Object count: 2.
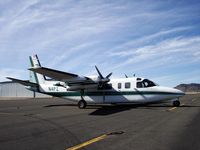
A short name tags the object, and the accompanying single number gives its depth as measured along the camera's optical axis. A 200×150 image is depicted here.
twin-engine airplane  15.83
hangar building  57.37
